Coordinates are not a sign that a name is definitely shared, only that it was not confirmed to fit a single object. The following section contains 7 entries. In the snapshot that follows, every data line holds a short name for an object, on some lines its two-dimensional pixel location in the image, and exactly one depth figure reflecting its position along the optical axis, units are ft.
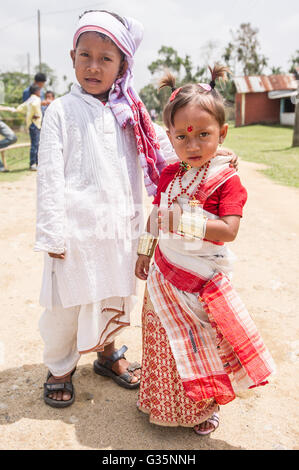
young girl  5.97
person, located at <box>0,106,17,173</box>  30.36
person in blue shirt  31.40
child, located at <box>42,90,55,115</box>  36.19
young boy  6.79
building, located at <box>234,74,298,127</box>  97.04
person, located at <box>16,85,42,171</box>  30.63
